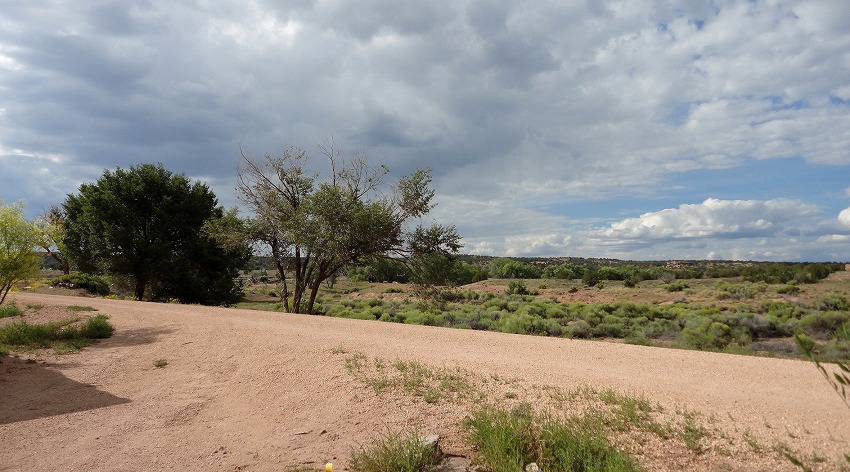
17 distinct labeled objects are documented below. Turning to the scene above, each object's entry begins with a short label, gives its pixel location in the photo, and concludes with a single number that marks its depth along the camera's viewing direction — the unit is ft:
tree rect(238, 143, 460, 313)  64.39
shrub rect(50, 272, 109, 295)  128.26
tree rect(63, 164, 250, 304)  94.32
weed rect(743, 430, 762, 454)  18.70
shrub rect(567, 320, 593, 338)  63.34
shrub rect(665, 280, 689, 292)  155.98
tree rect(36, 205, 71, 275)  51.85
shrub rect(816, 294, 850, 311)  91.76
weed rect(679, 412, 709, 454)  18.95
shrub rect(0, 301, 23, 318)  52.41
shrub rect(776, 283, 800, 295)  128.48
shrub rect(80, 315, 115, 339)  44.39
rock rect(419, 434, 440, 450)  18.78
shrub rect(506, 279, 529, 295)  151.33
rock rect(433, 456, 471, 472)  18.11
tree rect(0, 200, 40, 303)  48.19
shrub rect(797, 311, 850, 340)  63.27
